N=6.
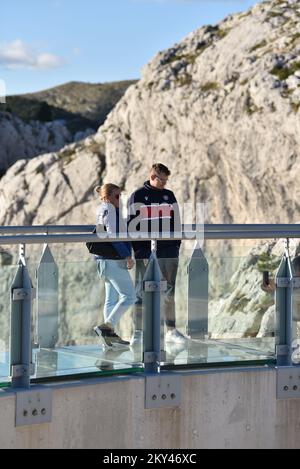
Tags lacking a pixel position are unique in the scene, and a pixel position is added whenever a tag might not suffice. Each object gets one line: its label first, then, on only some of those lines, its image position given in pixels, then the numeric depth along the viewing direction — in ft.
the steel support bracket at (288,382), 56.90
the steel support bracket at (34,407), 48.60
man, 54.39
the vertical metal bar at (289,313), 57.67
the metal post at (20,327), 49.65
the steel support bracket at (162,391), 53.06
